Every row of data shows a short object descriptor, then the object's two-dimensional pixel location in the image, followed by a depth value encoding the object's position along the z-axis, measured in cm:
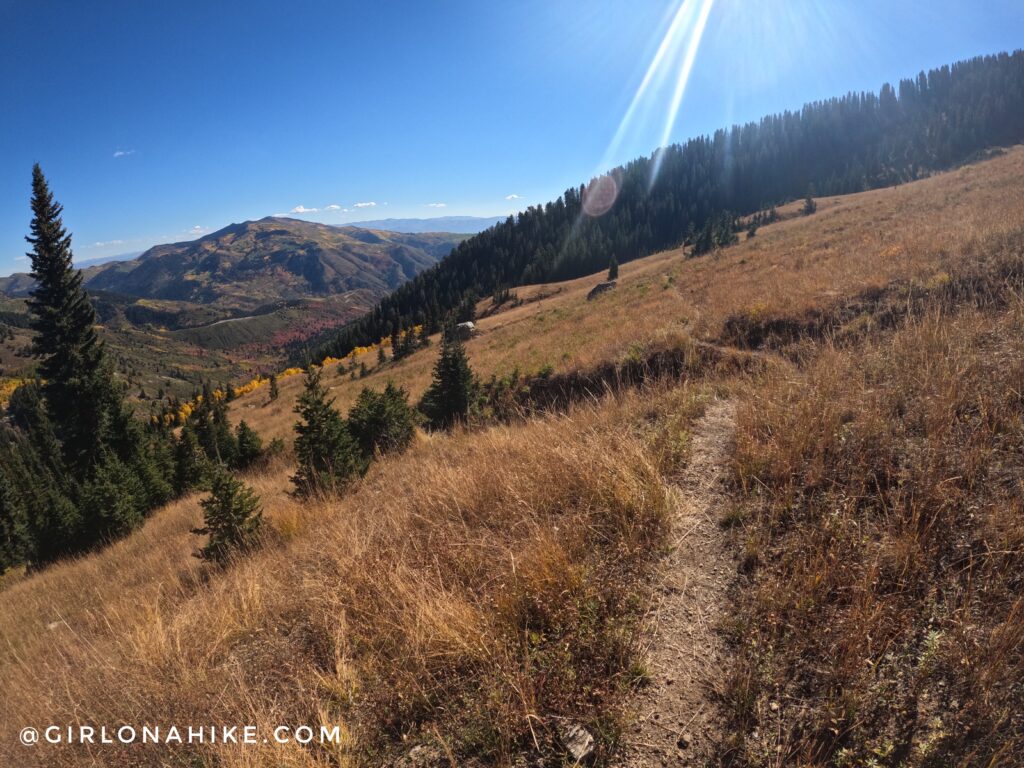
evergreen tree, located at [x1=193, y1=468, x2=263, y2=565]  688
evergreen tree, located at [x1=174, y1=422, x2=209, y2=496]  2425
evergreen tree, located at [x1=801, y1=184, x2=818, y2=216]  8308
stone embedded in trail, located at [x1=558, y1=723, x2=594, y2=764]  211
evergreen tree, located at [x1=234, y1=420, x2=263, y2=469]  2459
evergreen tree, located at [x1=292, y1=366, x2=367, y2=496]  954
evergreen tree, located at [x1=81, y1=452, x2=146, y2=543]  1595
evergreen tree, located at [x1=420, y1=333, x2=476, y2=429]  1947
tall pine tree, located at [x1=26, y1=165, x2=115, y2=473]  2375
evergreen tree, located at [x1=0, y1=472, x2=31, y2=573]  3303
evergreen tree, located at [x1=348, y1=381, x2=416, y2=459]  1441
